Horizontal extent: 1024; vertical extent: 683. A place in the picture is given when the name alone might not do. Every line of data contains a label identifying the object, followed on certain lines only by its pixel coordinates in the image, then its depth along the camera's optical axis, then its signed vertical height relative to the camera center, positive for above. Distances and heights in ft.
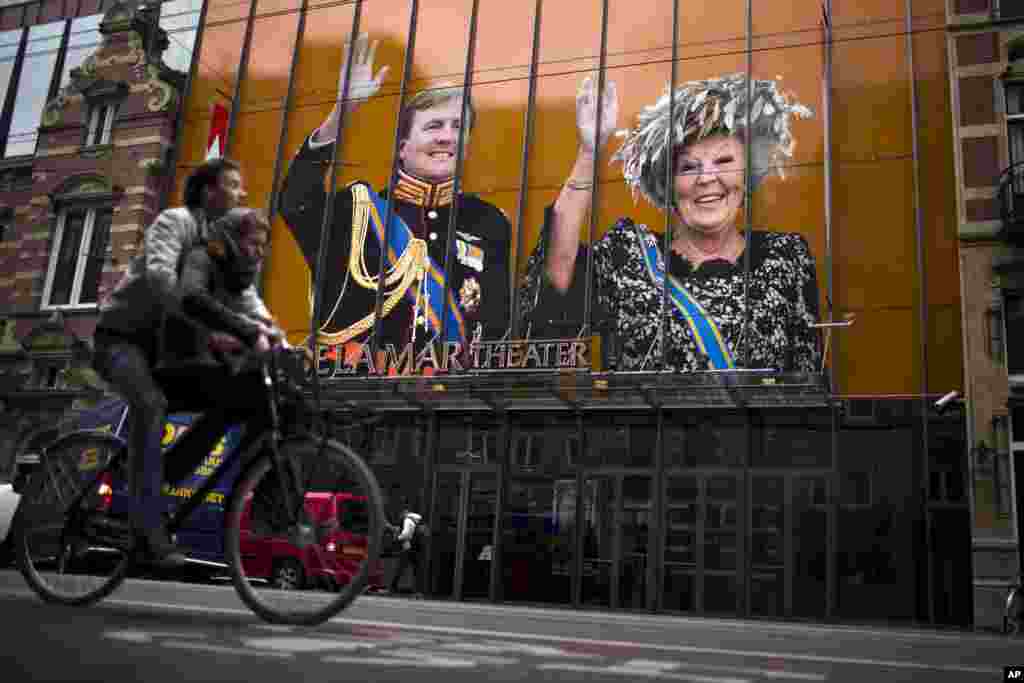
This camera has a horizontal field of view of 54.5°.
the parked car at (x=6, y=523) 14.82 +0.44
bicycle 12.00 +0.45
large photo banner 60.75 +25.42
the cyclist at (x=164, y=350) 12.14 +2.36
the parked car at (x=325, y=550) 11.96 +0.07
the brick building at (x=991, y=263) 53.31 +18.96
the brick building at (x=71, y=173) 79.10 +30.02
